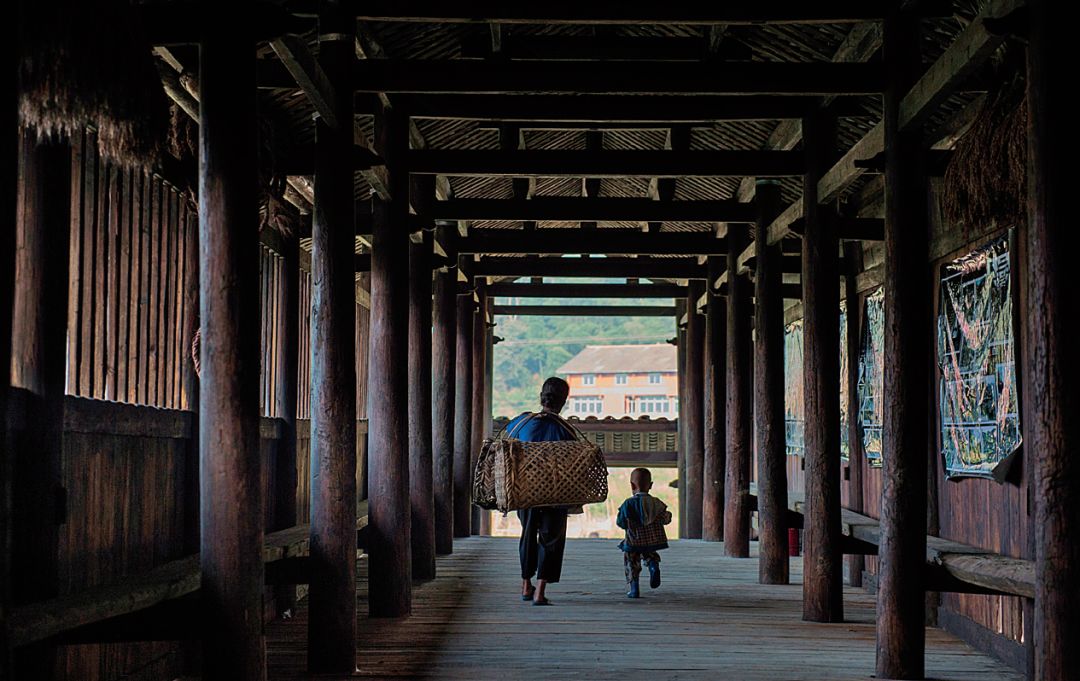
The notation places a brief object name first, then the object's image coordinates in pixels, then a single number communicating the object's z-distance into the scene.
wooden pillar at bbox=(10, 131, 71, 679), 4.60
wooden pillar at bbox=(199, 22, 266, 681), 4.67
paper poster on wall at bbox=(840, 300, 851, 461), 11.05
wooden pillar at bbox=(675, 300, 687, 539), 17.34
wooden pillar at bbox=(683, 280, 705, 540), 15.54
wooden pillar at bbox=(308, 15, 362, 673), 6.36
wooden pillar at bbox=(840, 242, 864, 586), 10.48
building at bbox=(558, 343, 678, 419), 50.47
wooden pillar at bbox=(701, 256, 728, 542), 13.77
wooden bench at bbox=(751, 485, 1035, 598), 5.57
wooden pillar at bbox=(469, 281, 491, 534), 16.02
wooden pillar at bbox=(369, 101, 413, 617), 8.12
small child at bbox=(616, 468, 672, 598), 9.12
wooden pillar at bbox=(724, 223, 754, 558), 11.59
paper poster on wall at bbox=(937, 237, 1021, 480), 6.77
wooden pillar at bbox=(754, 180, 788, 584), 9.64
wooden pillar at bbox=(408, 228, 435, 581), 9.88
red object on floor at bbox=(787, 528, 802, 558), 13.46
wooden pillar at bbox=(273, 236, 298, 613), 8.94
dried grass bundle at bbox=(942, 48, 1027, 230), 5.36
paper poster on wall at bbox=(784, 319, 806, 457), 13.57
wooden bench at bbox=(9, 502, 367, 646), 4.19
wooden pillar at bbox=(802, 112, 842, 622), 7.98
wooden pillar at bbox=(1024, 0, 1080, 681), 4.28
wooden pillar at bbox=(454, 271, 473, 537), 13.92
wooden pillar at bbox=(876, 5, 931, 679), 6.17
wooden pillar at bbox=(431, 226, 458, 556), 12.11
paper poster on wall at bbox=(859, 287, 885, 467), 9.77
